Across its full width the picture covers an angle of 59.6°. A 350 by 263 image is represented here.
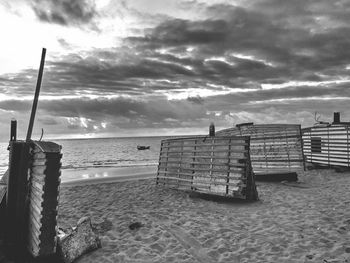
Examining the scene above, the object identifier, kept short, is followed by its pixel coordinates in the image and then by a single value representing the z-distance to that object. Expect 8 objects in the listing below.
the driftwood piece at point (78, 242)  6.26
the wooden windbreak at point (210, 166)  10.68
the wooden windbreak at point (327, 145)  18.34
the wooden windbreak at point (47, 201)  5.94
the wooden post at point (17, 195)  7.04
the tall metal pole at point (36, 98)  7.25
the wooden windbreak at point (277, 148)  17.48
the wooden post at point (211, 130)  12.81
